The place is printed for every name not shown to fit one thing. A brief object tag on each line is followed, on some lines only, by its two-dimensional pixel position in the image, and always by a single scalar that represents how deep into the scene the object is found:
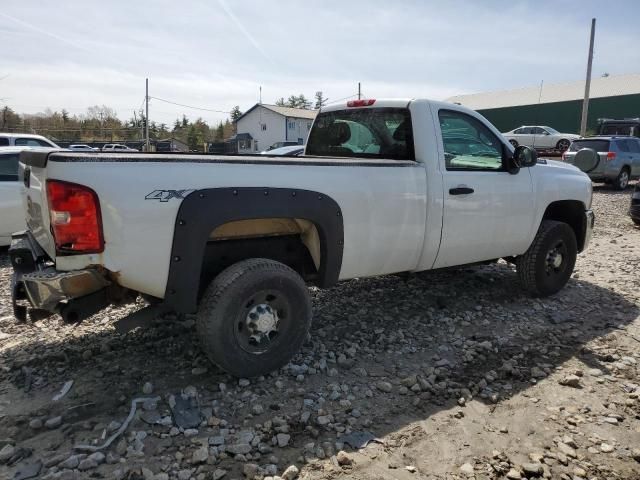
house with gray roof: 51.94
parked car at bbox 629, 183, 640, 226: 9.47
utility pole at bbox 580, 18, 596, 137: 25.88
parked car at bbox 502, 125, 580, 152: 25.72
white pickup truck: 2.69
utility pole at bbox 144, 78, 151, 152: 36.84
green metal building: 36.78
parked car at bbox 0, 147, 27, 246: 6.43
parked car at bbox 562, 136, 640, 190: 15.48
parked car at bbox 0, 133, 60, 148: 10.89
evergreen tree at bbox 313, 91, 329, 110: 96.86
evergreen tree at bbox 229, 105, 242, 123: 83.56
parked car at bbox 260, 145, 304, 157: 14.78
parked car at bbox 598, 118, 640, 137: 23.05
